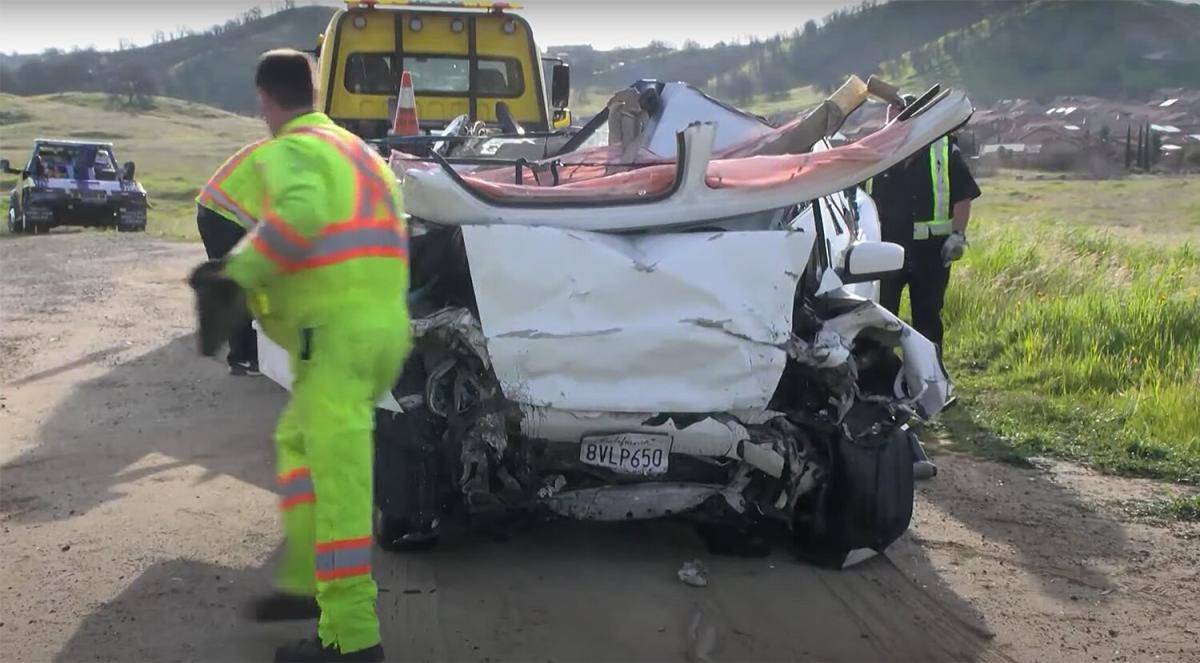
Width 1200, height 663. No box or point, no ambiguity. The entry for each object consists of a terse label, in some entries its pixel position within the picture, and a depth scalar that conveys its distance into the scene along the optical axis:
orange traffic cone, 8.73
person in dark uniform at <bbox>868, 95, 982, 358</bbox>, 7.96
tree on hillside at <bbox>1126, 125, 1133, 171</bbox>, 45.36
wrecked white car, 4.49
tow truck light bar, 10.94
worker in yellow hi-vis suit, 3.73
